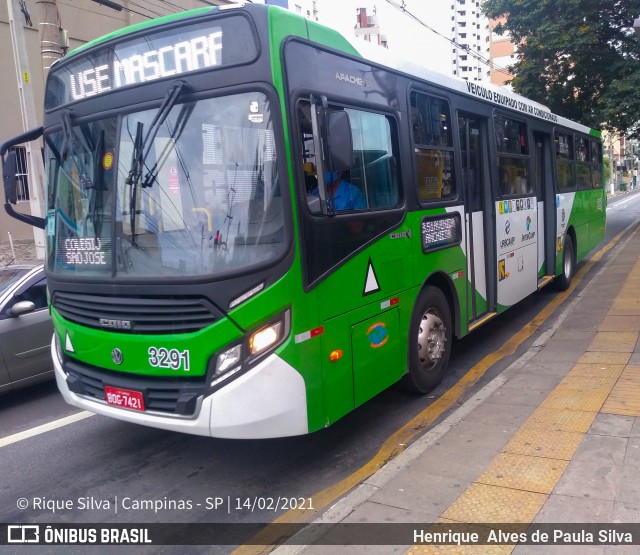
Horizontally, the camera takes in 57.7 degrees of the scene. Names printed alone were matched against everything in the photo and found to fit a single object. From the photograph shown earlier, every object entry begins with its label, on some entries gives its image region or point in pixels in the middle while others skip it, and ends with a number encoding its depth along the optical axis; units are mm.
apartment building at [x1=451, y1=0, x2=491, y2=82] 120438
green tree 20922
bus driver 3988
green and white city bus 3637
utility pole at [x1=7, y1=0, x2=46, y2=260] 10289
